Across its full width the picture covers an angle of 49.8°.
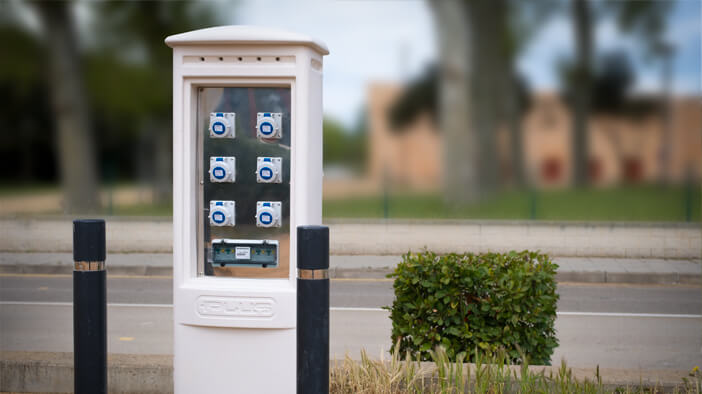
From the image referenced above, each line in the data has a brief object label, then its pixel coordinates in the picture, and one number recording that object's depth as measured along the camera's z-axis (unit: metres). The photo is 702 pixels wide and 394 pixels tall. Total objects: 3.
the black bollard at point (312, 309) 3.80
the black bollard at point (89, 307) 4.23
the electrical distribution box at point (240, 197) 4.37
